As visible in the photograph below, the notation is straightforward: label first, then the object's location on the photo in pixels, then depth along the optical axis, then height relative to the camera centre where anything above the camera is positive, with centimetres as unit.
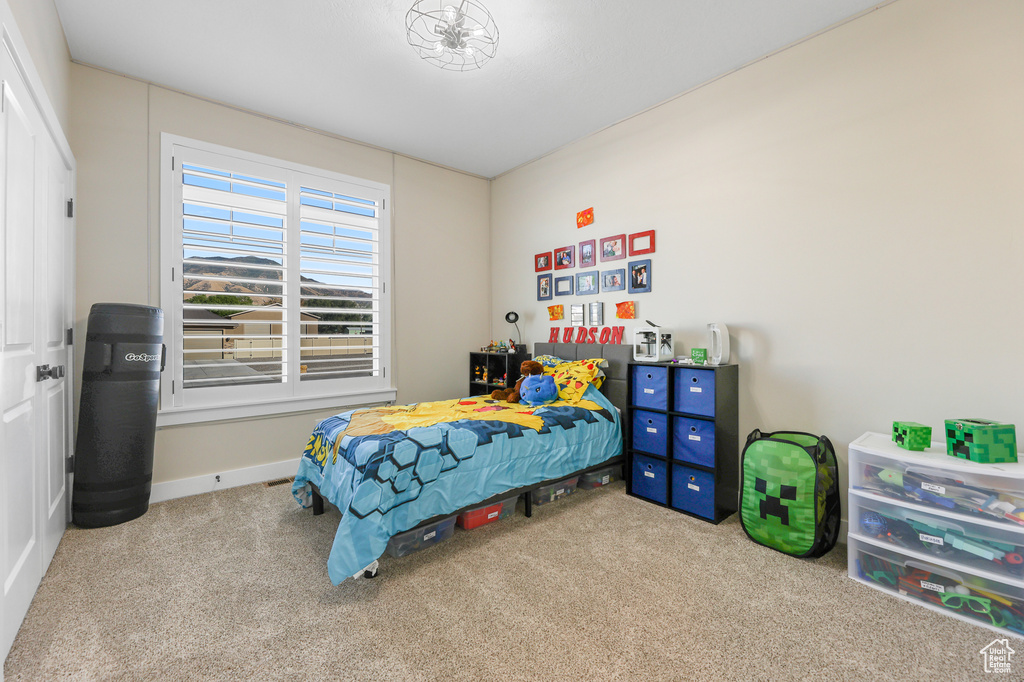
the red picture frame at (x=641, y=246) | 340 +76
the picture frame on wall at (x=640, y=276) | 344 +52
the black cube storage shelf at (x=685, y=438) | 272 -63
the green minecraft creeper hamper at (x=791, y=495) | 222 -81
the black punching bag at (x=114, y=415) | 254 -41
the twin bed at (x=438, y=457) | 206 -65
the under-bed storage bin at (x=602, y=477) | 319 -101
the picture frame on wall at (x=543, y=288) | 425 +54
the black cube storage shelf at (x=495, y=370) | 431 -27
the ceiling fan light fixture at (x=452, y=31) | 230 +178
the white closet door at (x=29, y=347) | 159 -1
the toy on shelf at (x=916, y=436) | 198 -44
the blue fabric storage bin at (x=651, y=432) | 295 -62
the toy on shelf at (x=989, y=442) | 179 -42
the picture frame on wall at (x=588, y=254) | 383 +78
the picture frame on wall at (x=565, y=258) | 401 +79
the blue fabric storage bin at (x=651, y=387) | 295 -31
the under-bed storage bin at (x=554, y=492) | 291 -102
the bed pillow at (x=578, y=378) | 341 -29
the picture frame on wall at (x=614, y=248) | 360 +79
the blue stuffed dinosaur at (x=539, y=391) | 335 -37
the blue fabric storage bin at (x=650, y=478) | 296 -95
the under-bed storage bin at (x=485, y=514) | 254 -102
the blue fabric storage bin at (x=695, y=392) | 272 -32
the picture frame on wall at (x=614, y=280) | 362 +52
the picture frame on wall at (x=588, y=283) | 381 +52
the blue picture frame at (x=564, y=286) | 405 +53
